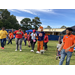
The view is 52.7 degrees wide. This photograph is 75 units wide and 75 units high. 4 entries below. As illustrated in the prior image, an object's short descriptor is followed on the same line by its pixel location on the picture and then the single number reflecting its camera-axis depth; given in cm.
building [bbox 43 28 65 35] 2915
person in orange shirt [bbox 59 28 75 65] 273
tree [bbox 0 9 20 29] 3299
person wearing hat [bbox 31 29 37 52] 633
